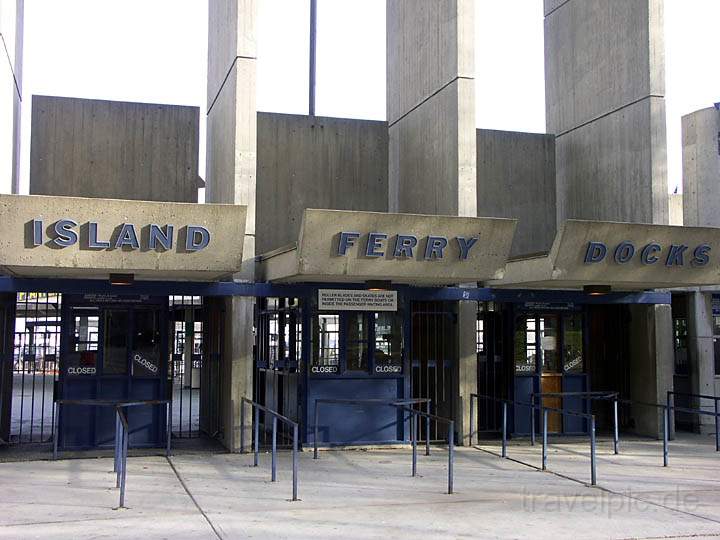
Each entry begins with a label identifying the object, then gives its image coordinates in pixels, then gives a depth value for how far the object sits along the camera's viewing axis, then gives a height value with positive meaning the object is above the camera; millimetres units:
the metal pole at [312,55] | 17625 +6034
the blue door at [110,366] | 12320 -529
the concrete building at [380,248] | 10906 +1119
